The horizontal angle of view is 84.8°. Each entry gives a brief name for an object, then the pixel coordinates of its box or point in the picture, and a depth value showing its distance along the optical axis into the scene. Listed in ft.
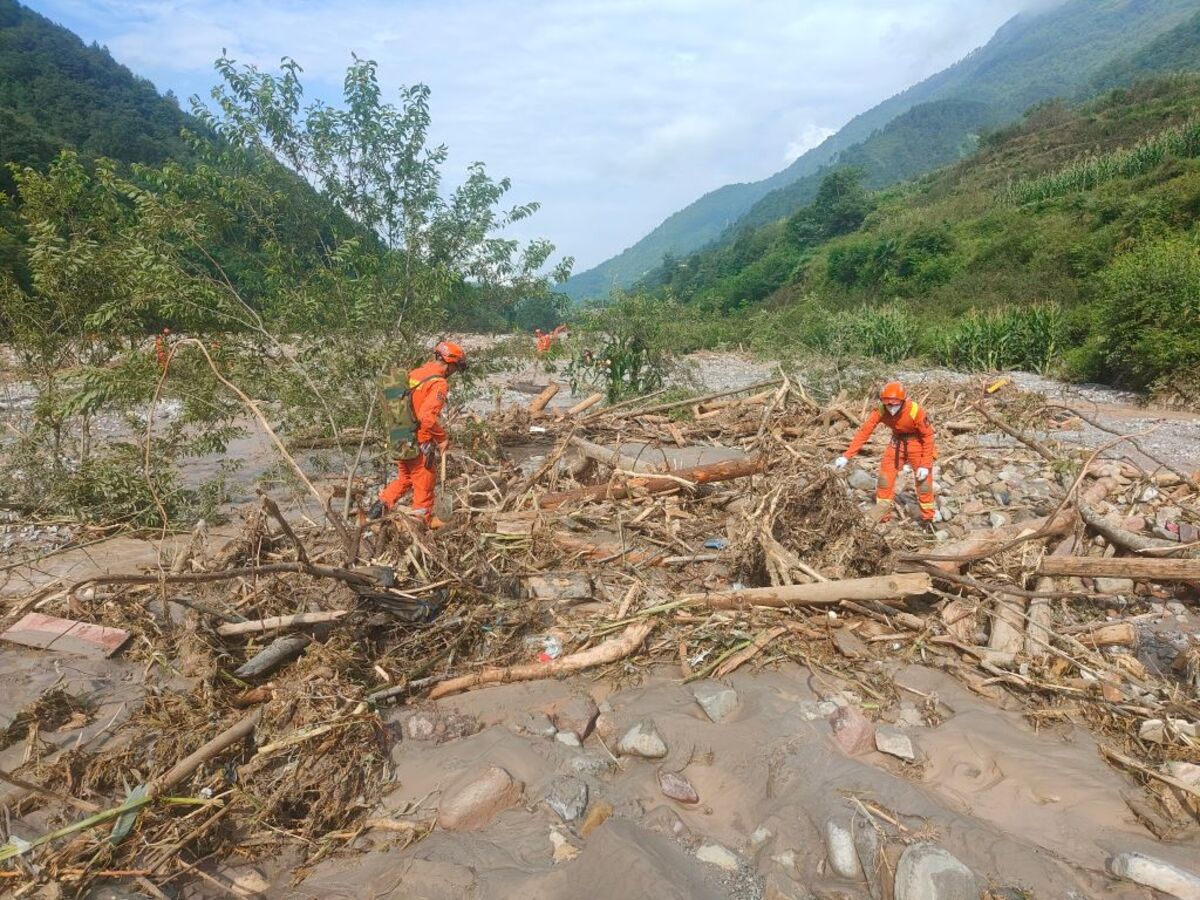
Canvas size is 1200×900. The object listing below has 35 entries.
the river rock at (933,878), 7.99
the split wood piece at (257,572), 8.17
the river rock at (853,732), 10.79
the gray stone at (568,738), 11.23
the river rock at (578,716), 11.55
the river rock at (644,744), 10.91
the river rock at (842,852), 8.68
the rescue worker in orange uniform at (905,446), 19.21
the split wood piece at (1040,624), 12.83
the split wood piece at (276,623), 11.64
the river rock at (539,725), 11.40
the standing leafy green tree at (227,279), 20.65
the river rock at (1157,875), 7.87
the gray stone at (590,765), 10.66
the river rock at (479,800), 9.62
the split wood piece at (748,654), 12.82
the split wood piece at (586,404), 33.32
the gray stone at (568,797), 9.83
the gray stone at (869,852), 8.49
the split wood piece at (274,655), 11.41
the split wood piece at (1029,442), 23.17
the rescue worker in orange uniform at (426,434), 18.71
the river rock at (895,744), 10.59
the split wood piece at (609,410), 29.37
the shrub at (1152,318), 36.63
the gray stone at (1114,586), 15.28
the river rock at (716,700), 11.69
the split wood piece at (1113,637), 13.44
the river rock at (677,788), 10.19
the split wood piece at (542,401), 35.02
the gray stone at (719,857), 8.98
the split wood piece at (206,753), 9.04
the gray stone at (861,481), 22.58
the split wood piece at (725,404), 30.83
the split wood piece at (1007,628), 13.12
